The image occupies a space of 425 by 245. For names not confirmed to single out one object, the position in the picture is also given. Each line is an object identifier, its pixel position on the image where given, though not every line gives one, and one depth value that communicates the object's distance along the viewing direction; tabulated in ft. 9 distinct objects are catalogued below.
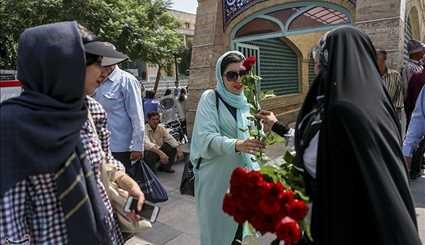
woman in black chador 4.66
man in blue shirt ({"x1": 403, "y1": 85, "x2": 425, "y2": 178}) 11.12
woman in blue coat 9.14
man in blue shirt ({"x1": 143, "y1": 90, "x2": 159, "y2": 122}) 21.89
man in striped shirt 15.93
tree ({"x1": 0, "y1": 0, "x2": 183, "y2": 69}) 43.96
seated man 21.52
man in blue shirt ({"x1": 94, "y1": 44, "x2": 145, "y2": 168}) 12.48
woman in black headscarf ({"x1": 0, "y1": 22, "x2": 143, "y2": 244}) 4.54
